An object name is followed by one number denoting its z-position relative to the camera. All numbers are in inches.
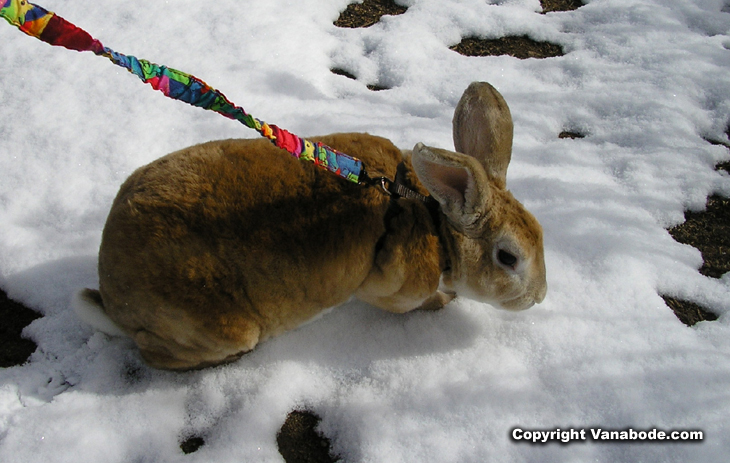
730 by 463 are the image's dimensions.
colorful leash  29.7
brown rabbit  34.1
